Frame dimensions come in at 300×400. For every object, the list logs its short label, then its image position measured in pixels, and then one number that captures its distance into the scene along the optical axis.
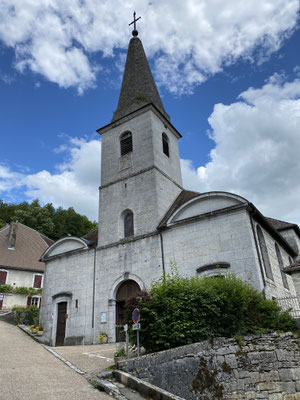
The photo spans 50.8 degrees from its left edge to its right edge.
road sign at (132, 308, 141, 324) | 8.11
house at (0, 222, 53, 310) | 25.67
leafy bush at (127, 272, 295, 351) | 8.45
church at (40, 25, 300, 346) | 13.61
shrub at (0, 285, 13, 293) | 25.06
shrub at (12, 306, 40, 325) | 18.15
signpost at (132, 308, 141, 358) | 7.93
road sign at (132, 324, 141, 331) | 7.89
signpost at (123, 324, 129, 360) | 8.30
